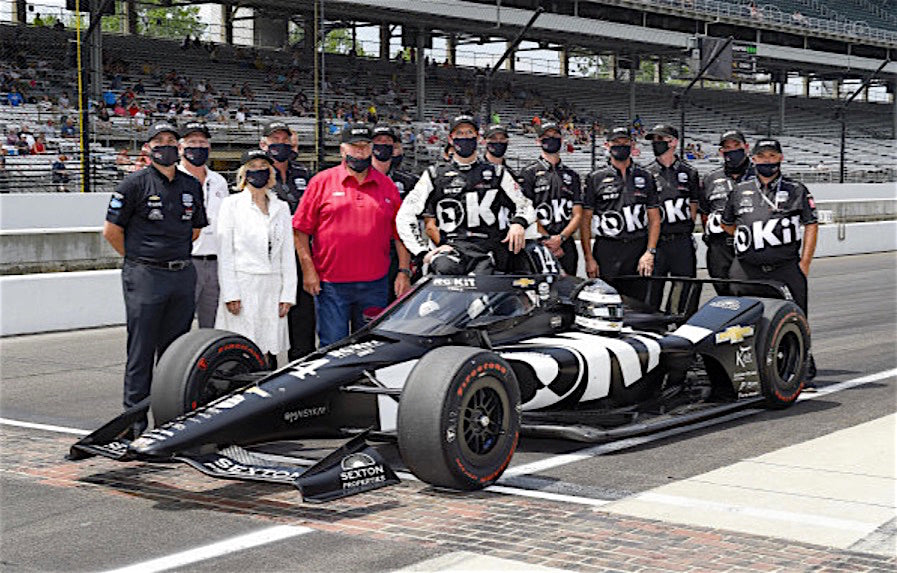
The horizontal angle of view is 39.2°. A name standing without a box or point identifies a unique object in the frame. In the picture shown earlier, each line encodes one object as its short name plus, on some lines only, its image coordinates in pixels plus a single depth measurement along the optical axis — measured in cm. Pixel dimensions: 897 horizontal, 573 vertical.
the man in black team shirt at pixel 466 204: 880
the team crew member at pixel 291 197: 947
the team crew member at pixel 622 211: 1059
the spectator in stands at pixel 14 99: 2675
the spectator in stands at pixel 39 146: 2403
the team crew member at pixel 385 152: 995
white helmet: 818
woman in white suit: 859
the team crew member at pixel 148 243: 805
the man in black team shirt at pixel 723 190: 1077
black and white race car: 633
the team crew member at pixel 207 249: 903
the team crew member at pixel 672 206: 1094
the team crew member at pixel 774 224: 996
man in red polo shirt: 891
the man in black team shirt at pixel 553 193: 1067
